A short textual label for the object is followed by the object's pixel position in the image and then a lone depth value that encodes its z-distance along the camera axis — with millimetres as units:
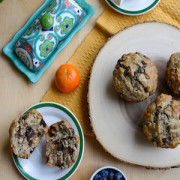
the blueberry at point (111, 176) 713
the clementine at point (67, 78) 725
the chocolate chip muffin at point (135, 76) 664
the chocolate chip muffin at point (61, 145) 708
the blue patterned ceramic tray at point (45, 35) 733
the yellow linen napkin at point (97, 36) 757
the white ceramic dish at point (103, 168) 714
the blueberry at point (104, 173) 715
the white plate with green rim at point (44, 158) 725
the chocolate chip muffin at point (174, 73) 672
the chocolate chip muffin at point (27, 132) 705
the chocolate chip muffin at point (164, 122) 654
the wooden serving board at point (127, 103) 713
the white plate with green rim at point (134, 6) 759
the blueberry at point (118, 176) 710
